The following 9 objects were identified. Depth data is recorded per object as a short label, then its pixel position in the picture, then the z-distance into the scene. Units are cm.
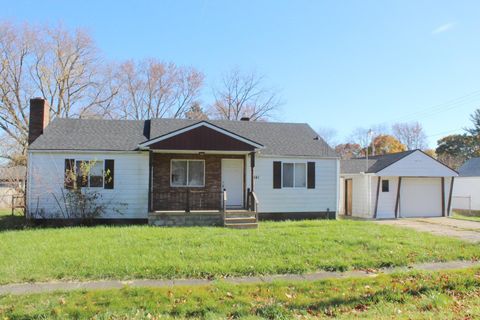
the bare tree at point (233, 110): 3981
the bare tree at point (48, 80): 3123
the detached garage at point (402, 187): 2002
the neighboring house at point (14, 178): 1676
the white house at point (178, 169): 1516
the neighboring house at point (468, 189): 2739
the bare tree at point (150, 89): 3769
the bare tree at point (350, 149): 5740
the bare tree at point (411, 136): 6019
